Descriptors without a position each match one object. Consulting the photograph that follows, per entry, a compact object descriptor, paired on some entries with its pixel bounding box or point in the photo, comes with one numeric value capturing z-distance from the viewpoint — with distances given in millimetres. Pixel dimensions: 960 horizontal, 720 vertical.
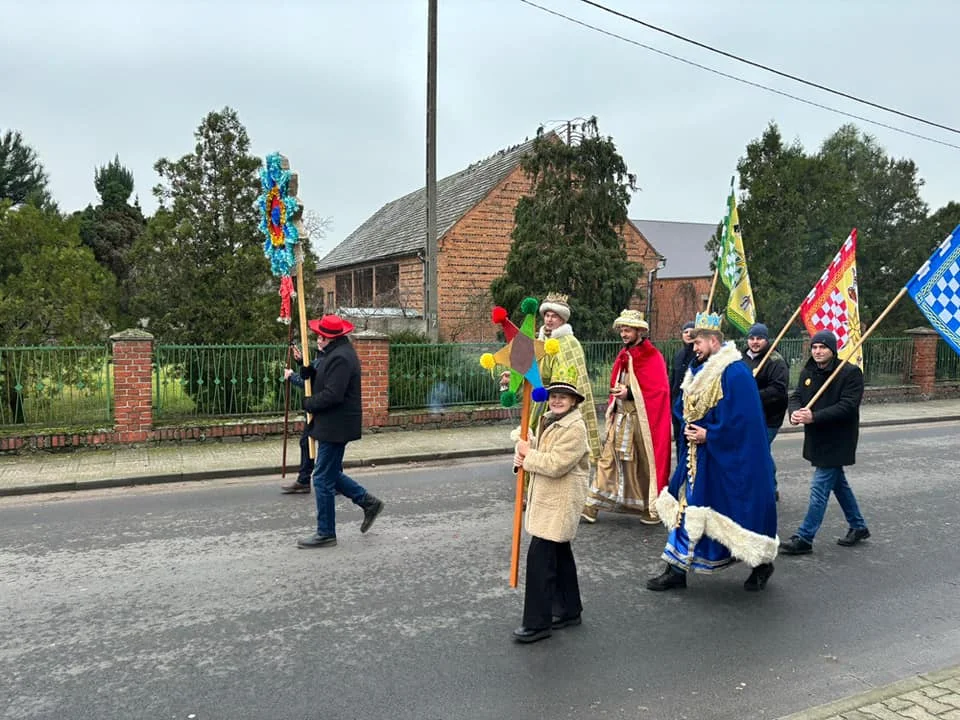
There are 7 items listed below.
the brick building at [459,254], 22000
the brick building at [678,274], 27219
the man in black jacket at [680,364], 7359
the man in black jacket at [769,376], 7059
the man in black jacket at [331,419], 5816
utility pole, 13336
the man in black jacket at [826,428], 5730
